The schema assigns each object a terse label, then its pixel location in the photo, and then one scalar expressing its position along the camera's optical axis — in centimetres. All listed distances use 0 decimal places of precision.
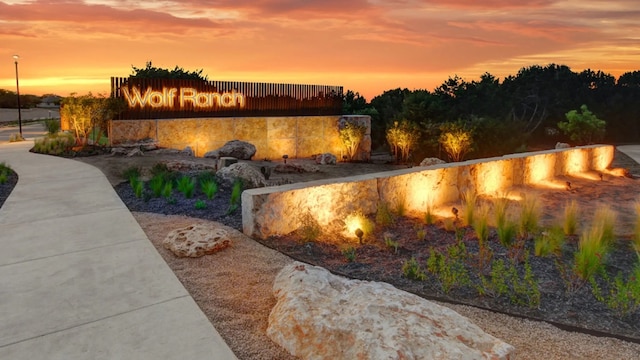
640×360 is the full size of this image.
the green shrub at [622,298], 456
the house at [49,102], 8079
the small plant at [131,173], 1084
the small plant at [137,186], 921
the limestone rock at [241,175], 1051
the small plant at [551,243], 618
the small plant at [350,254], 610
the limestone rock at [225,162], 1260
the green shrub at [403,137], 2283
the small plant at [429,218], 796
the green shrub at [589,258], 514
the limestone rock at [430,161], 1853
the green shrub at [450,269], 512
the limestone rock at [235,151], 1781
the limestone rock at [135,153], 1544
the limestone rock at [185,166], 1250
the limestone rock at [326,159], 2086
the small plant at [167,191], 907
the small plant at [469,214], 773
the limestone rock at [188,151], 1715
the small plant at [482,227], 647
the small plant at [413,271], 546
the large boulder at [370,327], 319
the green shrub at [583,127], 2666
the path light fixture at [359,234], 683
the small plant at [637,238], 623
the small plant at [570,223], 739
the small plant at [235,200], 805
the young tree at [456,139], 2091
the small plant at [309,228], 682
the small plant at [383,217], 785
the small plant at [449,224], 759
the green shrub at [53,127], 2392
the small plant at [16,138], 2312
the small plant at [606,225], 642
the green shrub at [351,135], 2267
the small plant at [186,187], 916
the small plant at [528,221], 690
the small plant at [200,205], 833
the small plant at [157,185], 927
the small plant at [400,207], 838
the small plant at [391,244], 656
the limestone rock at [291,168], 1636
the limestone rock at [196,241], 581
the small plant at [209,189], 907
